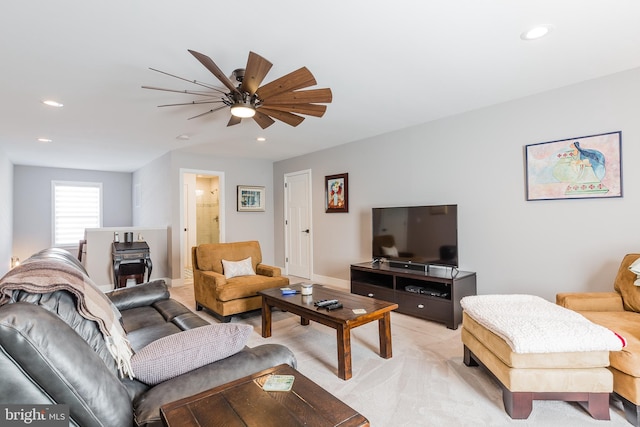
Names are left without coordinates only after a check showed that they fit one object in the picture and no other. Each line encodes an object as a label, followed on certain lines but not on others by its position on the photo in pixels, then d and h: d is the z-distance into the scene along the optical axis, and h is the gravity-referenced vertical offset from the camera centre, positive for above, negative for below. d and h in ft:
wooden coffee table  7.55 -2.47
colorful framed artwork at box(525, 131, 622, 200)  9.03 +1.40
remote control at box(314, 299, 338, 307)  8.64 -2.32
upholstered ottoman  5.82 -2.78
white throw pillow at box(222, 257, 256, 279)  12.62 -1.96
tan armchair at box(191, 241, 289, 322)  11.14 -2.29
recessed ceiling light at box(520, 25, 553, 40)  6.78 +3.97
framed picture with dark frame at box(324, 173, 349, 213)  16.78 +1.38
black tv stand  10.82 -2.71
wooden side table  3.19 -2.02
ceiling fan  6.68 +3.01
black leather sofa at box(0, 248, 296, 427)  2.88 -1.56
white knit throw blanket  5.77 -2.18
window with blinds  23.43 +0.99
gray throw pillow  4.14 -1.78
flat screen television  11.60 -0.72
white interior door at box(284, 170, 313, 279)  19.22 -0.34
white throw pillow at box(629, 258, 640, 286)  7.46 -1.32
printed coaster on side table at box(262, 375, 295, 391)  3.77 -1.99
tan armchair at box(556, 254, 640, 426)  5.67 -2.36
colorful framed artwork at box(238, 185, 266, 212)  20.25 +1.36
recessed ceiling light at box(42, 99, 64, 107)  10.22 +3.90
